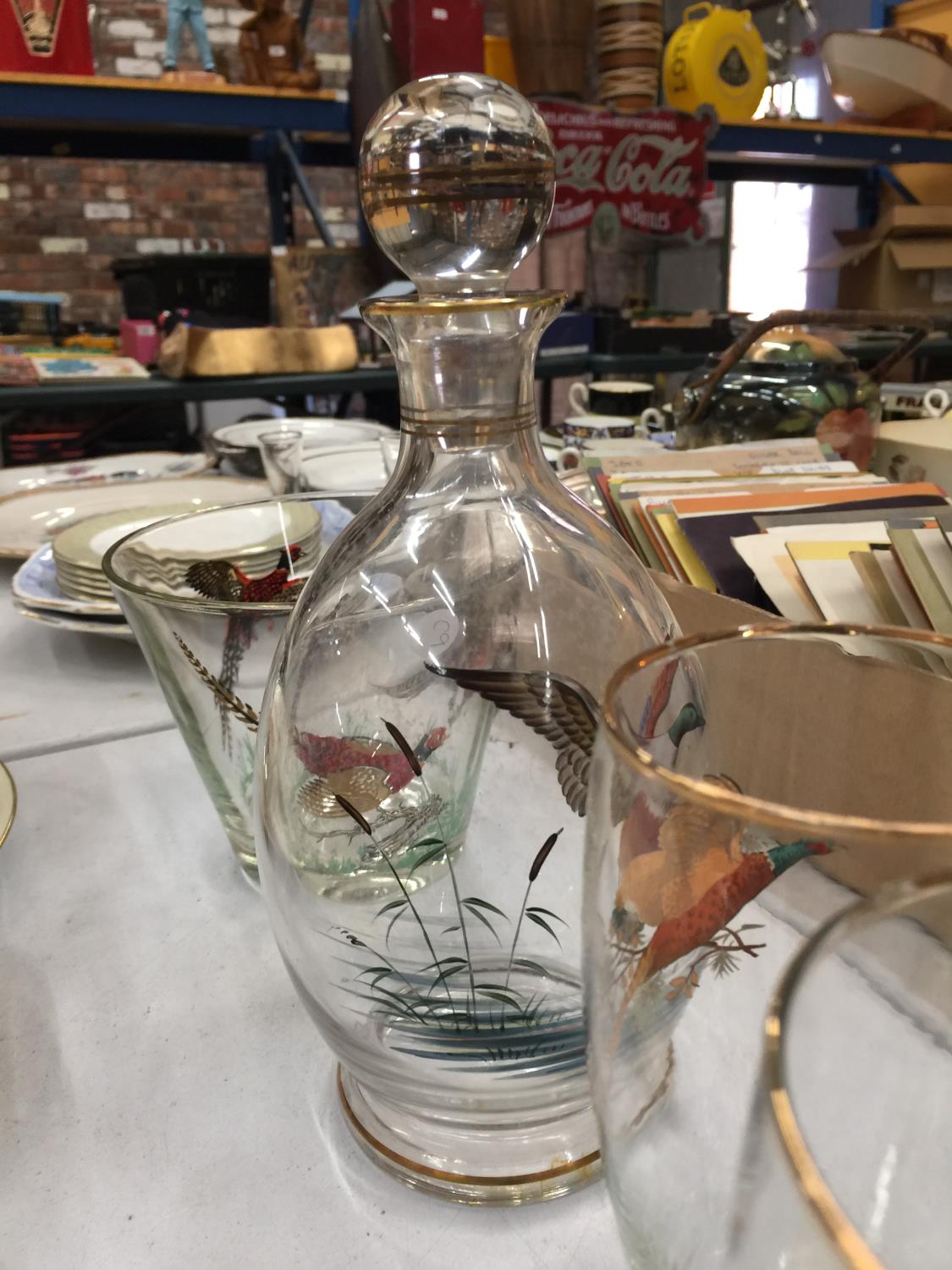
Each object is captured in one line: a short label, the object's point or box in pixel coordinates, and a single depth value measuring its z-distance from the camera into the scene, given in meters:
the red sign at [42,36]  1.52
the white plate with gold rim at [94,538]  0.55
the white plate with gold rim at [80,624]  0.54
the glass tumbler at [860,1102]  0.10
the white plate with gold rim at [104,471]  0.90
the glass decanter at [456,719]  0.22
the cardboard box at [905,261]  2.20
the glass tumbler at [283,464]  0.76
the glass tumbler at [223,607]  0.31
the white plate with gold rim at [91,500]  0.75
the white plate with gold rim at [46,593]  0.55
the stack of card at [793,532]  0.38
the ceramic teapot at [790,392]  0.73
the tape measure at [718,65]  1.99
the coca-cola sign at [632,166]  1.88
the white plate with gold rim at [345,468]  0.73
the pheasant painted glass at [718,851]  0.13
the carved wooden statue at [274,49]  1.73
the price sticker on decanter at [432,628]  0.23
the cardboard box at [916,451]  0.68
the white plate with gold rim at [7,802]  0.33
